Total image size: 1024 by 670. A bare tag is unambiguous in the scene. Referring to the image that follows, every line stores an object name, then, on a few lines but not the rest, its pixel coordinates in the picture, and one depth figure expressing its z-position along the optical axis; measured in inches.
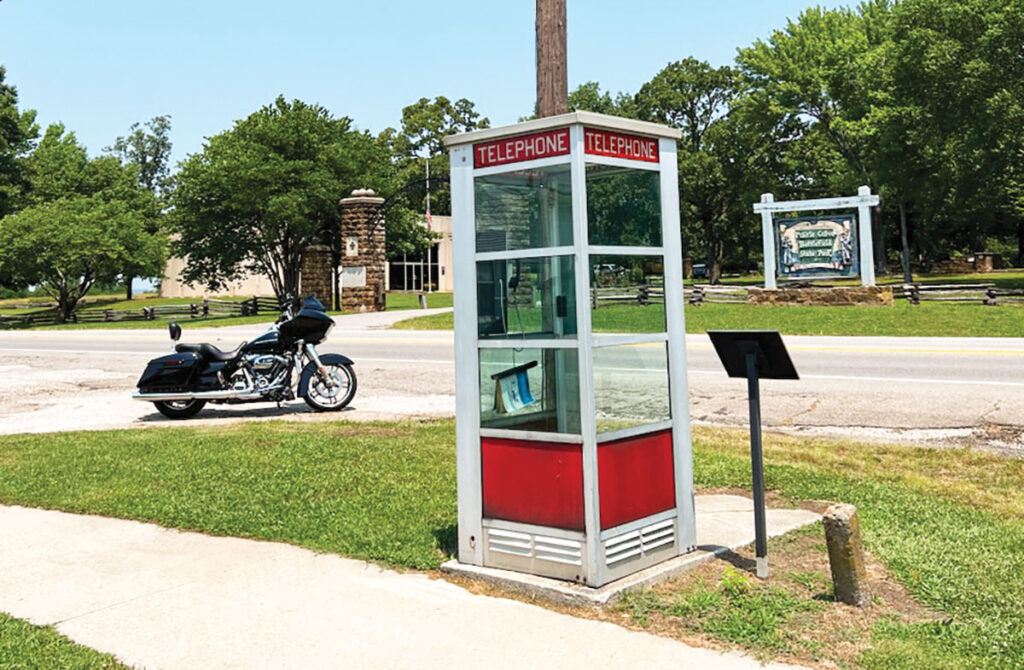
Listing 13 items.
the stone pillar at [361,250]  1409.9
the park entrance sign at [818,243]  1170.0
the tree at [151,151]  4227.4
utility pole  319.6
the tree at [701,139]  2524.6
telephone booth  182.7
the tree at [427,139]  3218.5
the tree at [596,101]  2876.5
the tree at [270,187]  1454.2
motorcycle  462.9
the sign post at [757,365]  190.5
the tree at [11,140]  2381.9
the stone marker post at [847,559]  169.9
